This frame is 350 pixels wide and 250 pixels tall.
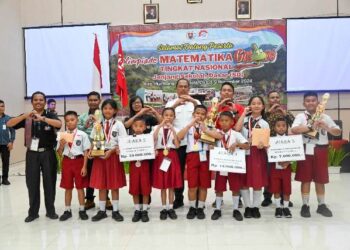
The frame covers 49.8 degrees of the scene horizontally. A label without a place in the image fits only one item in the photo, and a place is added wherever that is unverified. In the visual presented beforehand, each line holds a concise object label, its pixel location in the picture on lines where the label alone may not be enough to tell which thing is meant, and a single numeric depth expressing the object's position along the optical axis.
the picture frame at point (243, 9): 7.90
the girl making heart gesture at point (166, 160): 3.86
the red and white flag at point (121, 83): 6.45
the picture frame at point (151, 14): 8.02
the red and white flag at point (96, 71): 6.65
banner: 7.81
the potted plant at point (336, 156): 6.57
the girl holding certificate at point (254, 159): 3.81
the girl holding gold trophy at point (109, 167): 3.89
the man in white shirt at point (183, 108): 4.12
